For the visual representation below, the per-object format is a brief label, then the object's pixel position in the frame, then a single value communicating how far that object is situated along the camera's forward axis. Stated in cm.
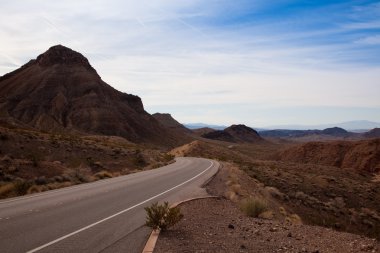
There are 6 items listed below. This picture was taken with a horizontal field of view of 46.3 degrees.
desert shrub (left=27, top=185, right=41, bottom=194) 1960
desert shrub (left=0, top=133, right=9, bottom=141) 3419
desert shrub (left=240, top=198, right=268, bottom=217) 1379
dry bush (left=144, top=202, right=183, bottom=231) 1028
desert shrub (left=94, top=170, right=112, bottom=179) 2890
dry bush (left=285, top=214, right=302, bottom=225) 1852
